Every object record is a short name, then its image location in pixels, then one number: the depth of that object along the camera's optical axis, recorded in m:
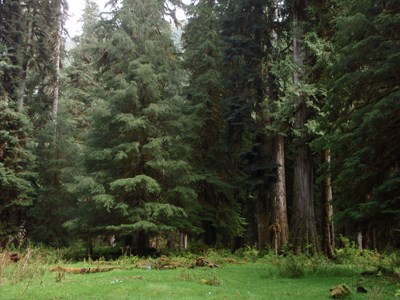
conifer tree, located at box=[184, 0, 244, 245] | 22.89
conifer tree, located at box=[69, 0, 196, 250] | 18.89
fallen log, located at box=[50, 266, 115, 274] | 13.35
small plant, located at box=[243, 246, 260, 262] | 19.33
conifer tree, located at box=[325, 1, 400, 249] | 10.09
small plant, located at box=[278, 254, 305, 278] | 11.97
